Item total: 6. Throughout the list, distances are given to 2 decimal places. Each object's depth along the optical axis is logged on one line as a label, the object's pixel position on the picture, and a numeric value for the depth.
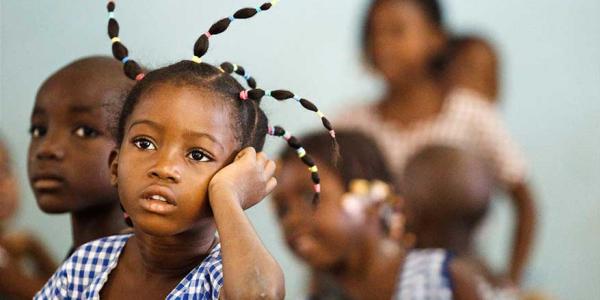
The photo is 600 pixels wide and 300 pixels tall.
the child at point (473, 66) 8.67
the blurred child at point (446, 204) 6.10
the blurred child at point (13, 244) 7.13
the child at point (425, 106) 8.30
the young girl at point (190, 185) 3.12
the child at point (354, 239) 5.25
